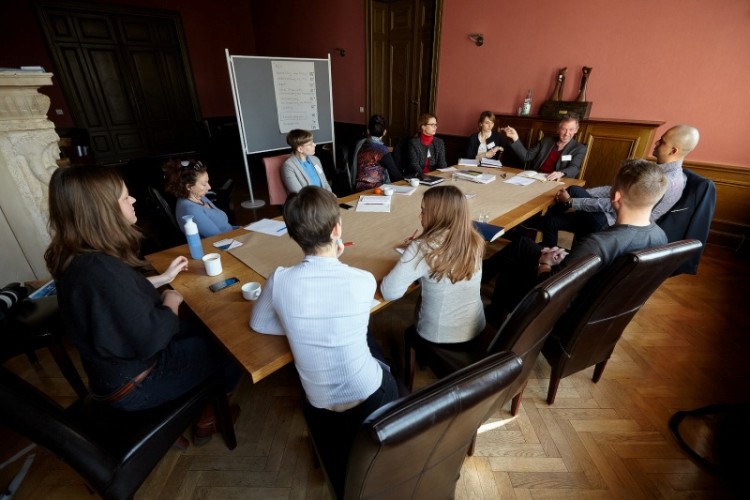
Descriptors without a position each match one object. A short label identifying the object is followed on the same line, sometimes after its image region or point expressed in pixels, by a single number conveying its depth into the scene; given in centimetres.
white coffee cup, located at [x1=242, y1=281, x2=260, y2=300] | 133
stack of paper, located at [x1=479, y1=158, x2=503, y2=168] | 342
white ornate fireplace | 204
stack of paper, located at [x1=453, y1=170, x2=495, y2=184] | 290
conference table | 113
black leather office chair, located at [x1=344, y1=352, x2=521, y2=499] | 61
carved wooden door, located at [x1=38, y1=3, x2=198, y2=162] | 543
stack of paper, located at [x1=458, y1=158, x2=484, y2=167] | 349
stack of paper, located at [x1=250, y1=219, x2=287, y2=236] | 191
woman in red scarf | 339
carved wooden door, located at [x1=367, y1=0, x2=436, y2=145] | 487
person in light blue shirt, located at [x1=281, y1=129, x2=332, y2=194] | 279
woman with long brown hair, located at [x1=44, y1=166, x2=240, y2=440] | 100
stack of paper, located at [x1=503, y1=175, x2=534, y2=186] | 285
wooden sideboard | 343
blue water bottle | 155
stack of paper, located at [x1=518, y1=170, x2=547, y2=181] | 299
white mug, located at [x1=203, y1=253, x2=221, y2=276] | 149
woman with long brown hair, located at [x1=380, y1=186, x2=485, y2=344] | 129
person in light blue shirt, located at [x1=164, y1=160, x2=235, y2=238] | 199
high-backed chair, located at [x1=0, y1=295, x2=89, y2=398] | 157
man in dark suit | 317
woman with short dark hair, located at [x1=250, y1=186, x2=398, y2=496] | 97
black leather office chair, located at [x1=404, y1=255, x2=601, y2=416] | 107
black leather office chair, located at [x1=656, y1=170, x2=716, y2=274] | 210
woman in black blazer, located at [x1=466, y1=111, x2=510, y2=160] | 375
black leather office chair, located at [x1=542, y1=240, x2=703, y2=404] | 127
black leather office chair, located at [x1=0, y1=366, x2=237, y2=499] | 83
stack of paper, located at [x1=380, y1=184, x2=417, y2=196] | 260
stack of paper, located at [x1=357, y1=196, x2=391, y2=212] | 225
